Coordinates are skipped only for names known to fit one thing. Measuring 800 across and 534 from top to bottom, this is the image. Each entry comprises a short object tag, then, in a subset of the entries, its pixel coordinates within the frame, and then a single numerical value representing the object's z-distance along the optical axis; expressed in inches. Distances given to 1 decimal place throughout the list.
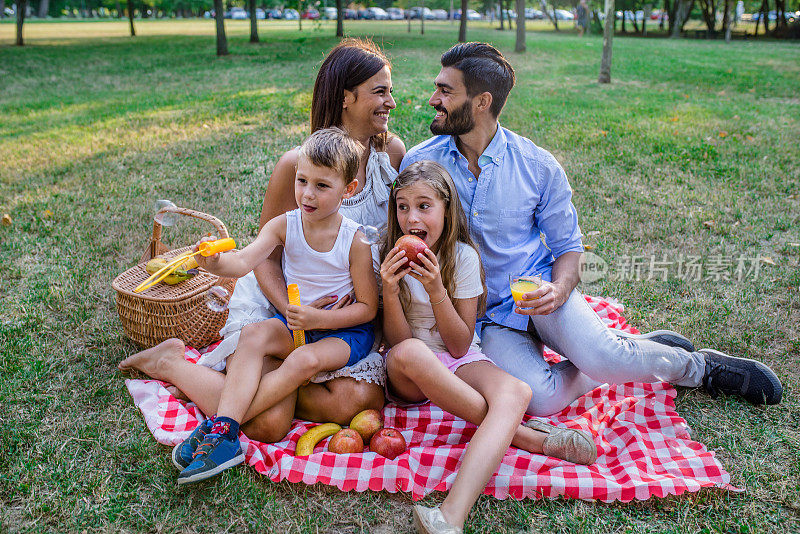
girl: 104.8
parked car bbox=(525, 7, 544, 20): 2733.8
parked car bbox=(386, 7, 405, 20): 2629.9
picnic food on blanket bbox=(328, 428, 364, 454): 112.4
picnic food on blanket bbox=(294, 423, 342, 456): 113.3
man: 124.9
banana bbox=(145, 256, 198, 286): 145.8
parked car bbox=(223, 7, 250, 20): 2716.5
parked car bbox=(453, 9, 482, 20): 2536.7
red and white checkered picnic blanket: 104.2
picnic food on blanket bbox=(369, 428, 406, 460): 112.4
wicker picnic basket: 140.2
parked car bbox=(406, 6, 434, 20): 2515.4
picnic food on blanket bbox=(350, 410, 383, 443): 118.0
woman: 121.5
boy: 110.7
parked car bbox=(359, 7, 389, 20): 2469.1
